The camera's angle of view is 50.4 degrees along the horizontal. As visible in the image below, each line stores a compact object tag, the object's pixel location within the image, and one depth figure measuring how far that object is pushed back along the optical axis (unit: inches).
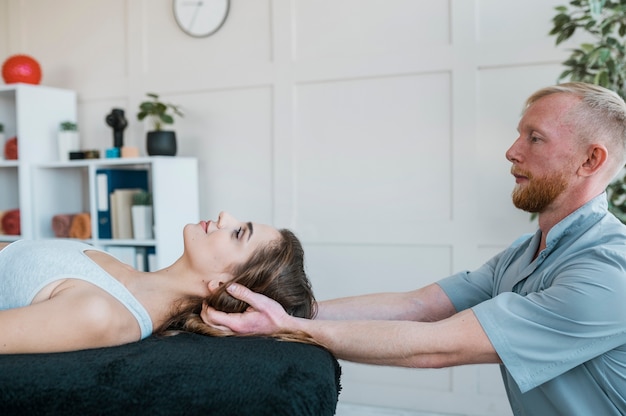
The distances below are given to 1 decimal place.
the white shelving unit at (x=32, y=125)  137.9
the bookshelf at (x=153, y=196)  126.9
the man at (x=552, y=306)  50.2
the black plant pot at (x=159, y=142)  129.7
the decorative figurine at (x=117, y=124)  135.6
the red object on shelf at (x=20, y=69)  140.0
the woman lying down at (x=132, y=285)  48.4
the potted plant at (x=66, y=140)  138.9
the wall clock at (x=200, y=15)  134.3
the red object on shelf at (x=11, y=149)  142.0
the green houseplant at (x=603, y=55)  90.9
